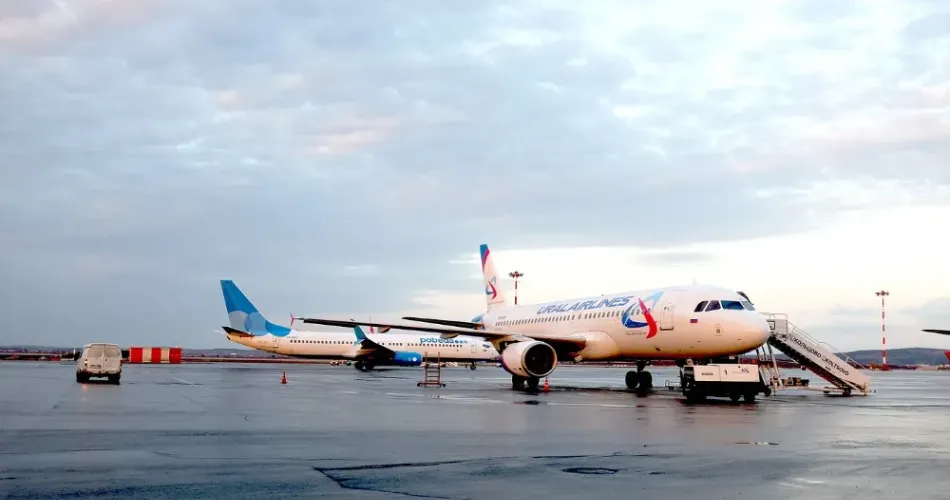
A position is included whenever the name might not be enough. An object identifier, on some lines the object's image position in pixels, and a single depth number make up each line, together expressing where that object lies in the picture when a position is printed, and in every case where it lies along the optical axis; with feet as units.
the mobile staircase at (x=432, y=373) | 128.77
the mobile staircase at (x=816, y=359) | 110.63
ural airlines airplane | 102.42
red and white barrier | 332.19
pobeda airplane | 242.37
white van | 128.36
